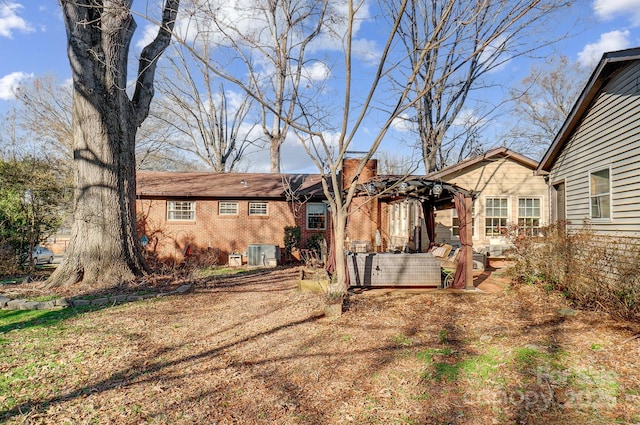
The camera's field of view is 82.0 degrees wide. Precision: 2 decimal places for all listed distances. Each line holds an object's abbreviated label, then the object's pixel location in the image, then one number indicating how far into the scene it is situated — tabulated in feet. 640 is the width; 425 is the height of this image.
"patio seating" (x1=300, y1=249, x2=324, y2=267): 40.51
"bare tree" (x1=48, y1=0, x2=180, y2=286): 28.76
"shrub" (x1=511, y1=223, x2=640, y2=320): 18.27
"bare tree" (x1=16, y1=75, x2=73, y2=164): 67.86
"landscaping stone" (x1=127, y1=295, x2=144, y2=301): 25.10
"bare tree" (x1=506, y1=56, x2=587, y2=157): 81.82
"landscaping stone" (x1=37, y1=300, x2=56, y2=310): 22.74
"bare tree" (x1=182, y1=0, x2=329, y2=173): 22.70
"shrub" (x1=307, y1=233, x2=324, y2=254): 50.61
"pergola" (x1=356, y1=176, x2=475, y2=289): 27.94
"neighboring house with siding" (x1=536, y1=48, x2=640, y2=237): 23.58
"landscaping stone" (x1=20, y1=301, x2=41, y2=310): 22.76
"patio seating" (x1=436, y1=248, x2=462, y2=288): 29.07
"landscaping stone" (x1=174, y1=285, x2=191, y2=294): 28.13
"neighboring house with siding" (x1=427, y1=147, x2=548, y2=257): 43.86
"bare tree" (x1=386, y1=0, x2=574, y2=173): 20.81
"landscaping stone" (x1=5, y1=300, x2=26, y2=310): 22.94
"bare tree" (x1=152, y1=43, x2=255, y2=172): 86.74
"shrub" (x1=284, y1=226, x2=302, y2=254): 51.52
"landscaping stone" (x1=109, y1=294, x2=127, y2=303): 24.50
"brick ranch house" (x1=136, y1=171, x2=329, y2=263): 52.60
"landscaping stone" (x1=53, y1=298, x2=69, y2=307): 23.09
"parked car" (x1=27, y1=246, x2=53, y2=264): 53.89
